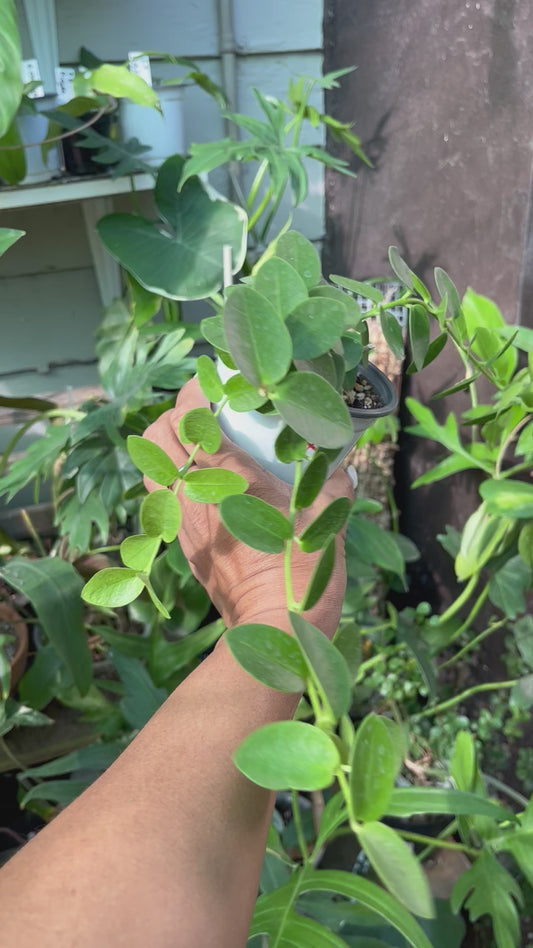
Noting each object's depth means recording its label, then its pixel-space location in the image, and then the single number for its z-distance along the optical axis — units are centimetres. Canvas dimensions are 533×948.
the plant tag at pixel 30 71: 107
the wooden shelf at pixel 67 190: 105
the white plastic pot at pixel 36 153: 107
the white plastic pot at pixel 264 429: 45
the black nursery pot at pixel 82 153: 108
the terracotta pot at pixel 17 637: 100
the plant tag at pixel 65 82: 109
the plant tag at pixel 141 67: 105
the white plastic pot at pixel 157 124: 112
